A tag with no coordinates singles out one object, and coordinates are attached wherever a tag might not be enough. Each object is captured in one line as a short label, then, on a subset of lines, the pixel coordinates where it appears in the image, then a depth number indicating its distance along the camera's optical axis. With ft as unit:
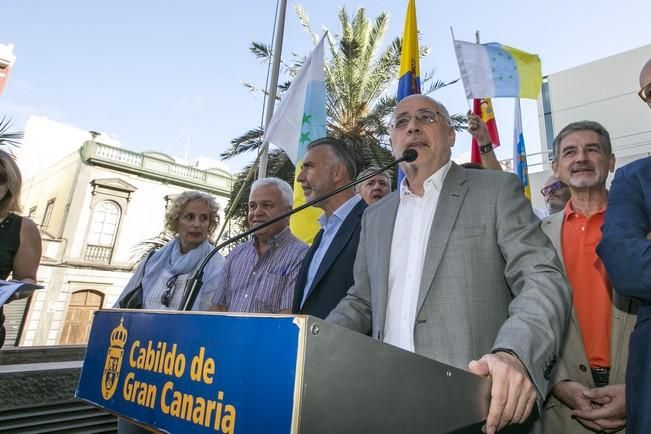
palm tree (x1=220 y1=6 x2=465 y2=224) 37.78
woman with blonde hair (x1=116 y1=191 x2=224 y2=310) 9.60
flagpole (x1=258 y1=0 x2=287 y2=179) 16.60
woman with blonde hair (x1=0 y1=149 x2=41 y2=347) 8.27
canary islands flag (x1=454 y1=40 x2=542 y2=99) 13.94
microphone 4.89
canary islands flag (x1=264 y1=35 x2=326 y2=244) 14.83
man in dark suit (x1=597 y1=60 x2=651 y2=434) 3.94
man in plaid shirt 8.29
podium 1.86
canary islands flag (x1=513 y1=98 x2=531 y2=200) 19.72
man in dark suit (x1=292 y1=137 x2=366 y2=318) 6.92
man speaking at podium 3.33
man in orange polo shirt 4.81
